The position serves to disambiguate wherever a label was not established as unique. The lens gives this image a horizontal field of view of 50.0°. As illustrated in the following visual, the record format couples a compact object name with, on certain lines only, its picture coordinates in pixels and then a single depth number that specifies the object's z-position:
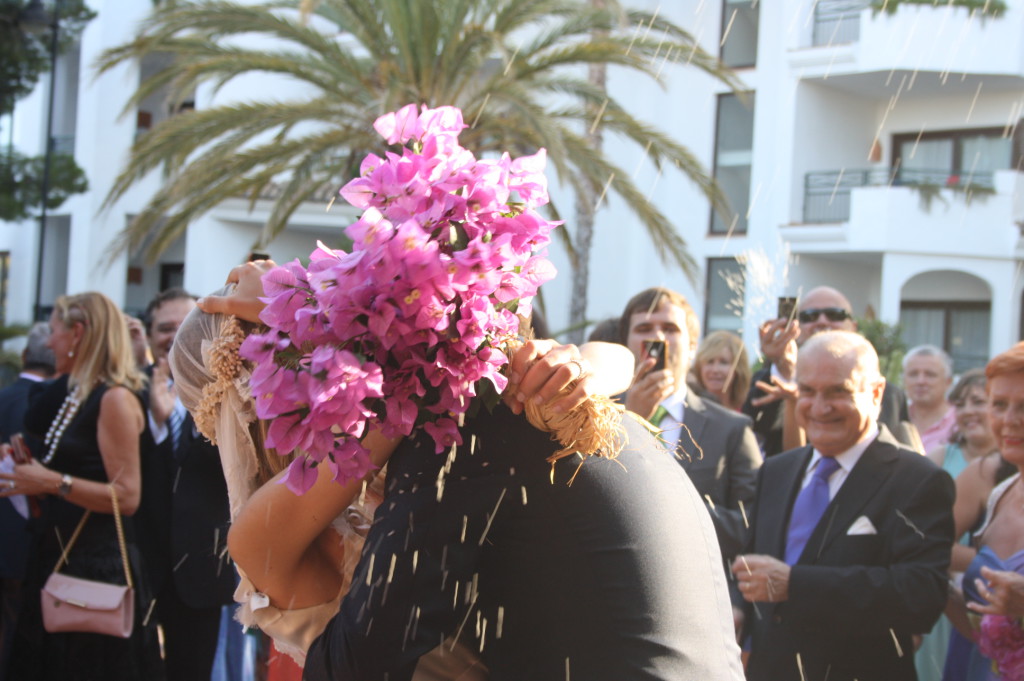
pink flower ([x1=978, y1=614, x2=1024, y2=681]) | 3.86
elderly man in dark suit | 4.08
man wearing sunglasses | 5.69
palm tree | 11.18
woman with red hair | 3.88
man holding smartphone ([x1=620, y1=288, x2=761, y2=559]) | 4.94
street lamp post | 14.91
